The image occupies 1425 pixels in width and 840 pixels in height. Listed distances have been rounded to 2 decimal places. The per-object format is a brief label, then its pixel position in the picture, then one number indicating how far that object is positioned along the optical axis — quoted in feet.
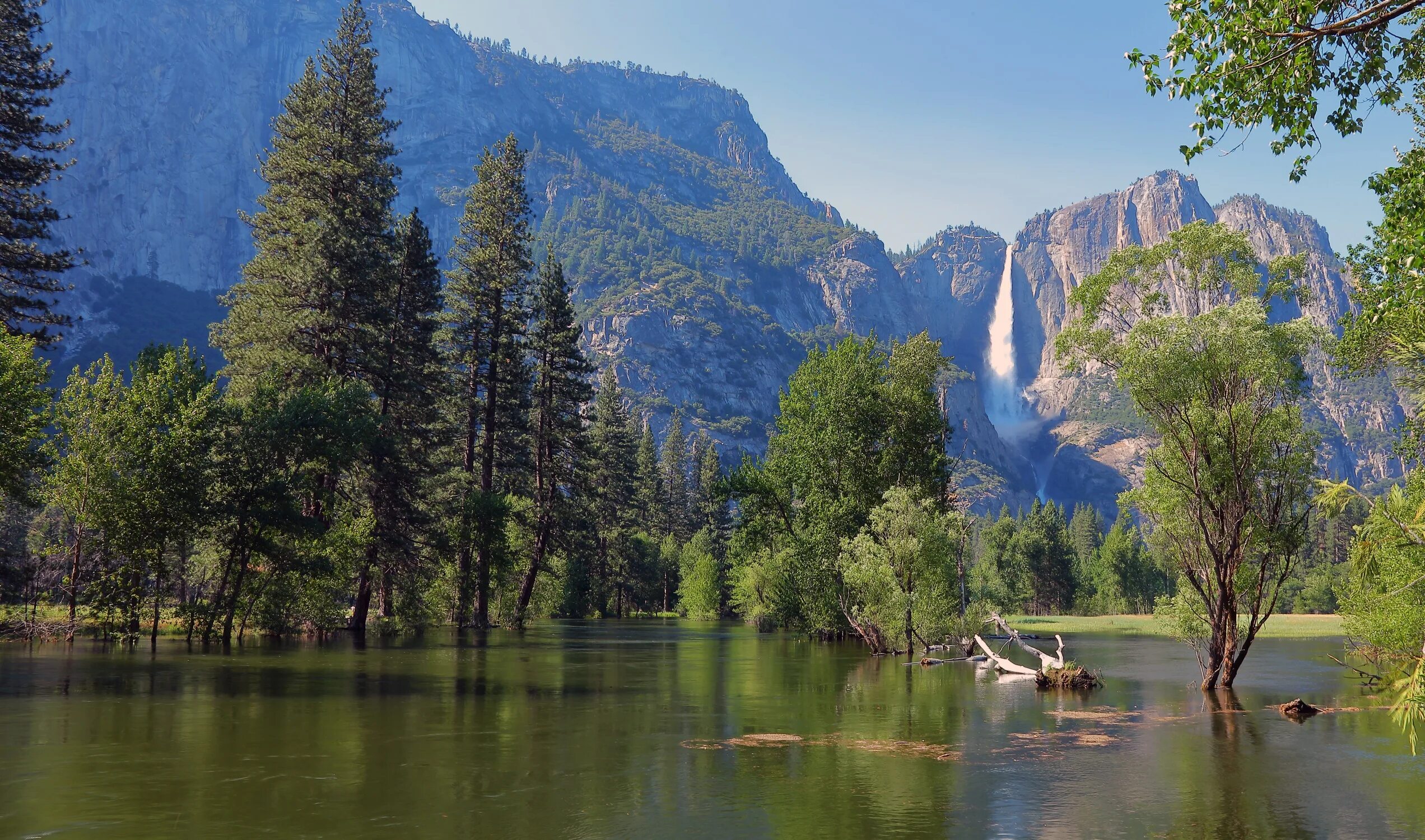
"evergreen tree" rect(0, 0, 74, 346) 141.49
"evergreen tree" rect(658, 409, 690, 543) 510.58
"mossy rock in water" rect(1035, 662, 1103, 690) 121.60
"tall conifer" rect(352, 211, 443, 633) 183.62
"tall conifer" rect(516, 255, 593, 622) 248.32
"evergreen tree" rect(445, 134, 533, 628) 226.99
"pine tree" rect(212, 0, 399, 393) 173.06
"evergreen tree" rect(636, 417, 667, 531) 481.05
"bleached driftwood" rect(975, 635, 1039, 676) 135.60
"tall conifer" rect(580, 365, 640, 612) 390.62
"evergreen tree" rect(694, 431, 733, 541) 460.14
